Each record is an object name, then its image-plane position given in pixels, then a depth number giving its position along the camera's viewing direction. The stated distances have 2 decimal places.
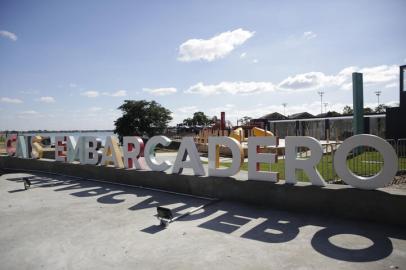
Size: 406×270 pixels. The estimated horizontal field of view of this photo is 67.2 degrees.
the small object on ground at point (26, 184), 11.23
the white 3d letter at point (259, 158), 7.99
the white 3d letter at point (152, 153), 10.52
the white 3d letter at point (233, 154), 8.60
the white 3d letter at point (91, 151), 13.08
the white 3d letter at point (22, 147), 16.97
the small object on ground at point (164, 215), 6.72
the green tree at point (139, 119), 44.34
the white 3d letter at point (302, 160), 7.22
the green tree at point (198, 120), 88.81
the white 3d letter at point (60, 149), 14.73
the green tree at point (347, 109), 105.79
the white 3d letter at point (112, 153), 12.05
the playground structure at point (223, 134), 24.00
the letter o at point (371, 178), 6.18
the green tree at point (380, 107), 96.24
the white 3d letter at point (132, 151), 11.30
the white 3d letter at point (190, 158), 9.59
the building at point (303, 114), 82.59
